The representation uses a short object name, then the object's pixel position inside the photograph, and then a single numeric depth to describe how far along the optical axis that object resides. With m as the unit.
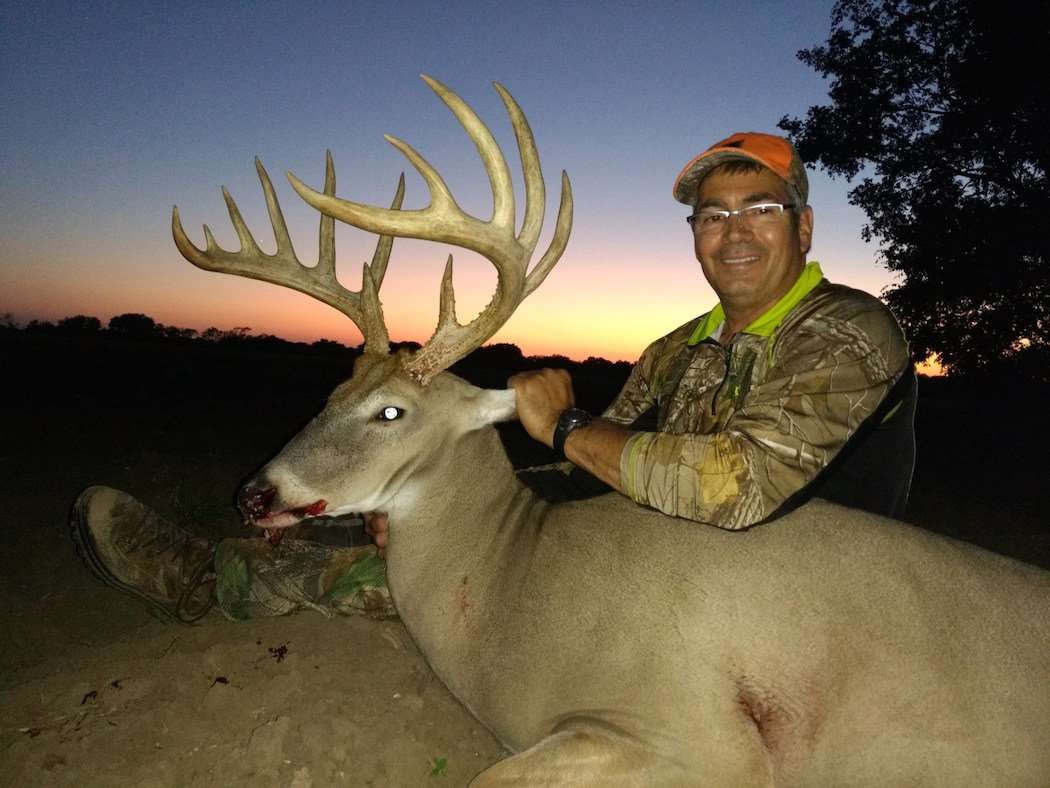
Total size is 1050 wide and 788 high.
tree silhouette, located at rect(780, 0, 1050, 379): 11.30
